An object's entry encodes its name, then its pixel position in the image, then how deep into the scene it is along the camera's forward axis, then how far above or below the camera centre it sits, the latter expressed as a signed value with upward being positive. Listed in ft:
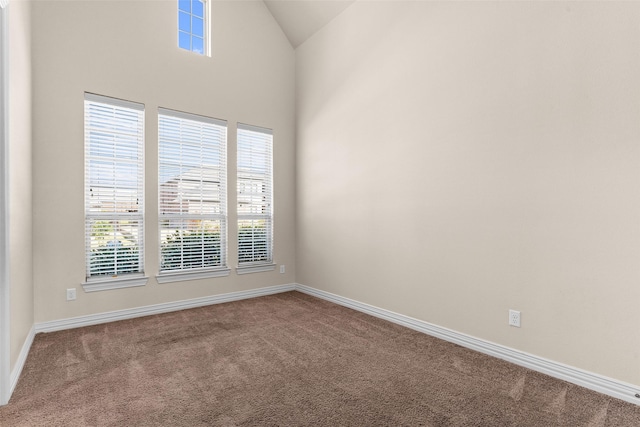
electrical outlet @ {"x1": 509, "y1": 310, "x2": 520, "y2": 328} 8.71 -2.65
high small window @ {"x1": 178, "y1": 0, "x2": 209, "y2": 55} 13.69 +8.03
